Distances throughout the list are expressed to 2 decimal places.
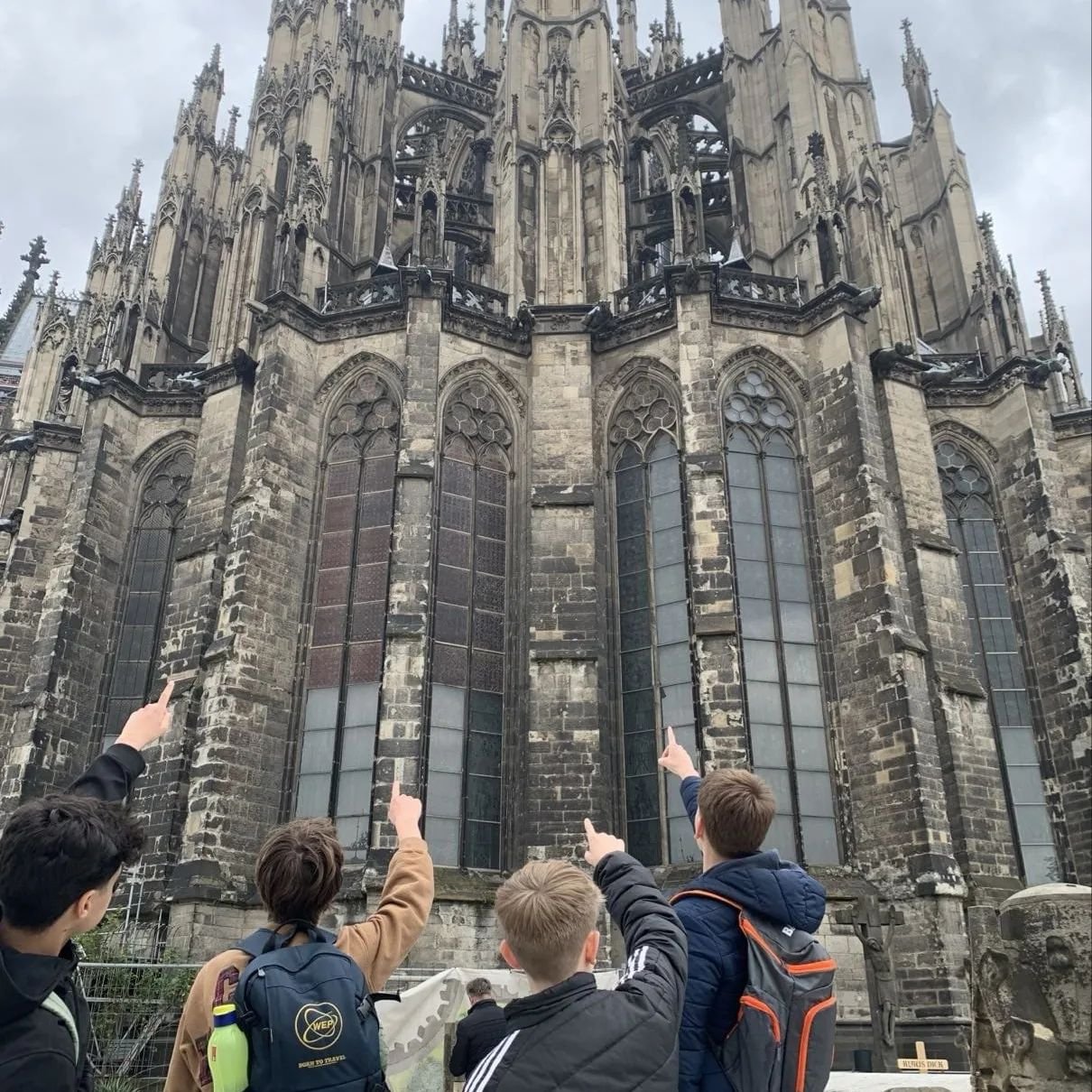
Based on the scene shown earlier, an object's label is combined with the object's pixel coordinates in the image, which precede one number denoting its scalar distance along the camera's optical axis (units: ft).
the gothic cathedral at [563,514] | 49.80
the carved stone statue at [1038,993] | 10.46
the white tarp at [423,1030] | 26.25
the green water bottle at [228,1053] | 7.73
